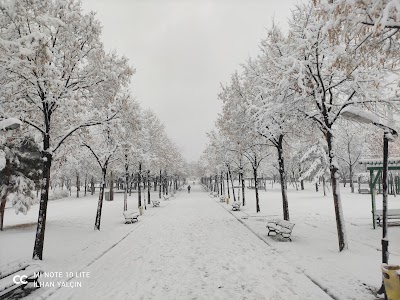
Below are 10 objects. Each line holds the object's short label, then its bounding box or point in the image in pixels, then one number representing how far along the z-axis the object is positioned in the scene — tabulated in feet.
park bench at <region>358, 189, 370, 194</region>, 132.50
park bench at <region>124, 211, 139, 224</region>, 62.41
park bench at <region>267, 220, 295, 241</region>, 40.83
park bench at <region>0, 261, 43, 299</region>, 21.03
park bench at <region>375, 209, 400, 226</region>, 49.99
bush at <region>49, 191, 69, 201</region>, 166.79
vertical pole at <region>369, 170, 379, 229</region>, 48.42
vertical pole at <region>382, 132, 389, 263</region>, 22.40
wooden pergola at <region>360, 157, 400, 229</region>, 47.73
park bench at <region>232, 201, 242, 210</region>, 80.35
